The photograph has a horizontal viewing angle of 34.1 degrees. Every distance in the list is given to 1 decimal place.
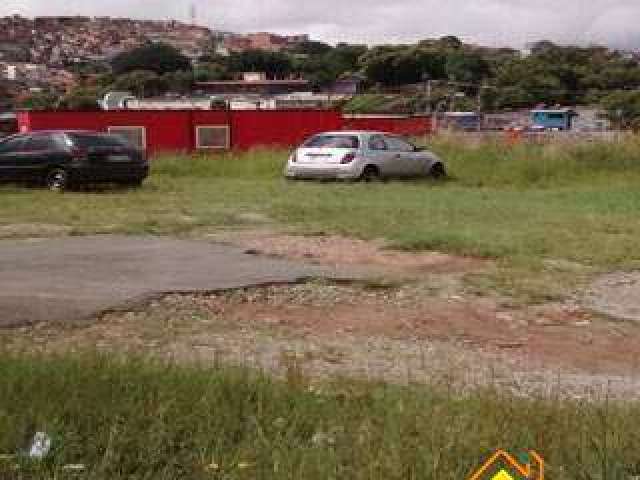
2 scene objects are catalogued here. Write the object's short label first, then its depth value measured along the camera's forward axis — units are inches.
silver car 925.2
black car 837.2
